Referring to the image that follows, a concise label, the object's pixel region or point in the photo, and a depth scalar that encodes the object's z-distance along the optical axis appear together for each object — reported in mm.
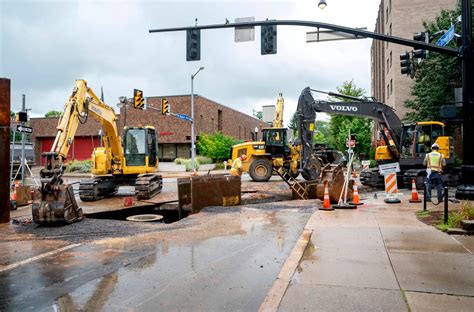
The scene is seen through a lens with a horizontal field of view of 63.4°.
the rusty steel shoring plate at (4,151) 10289
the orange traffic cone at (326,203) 11628
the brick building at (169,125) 43938
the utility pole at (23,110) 14583
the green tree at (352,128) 46750
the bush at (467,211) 8305
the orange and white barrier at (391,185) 13445
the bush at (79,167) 36625
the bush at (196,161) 38812
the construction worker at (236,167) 16266
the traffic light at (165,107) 28261
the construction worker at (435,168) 12508
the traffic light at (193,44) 13898
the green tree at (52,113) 102362
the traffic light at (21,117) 14242
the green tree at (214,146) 42875
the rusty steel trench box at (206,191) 12633
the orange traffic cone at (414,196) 13080
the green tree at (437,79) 25547
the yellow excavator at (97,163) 9859
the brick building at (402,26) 32344
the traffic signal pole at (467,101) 11539
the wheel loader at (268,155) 22859
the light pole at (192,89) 32750
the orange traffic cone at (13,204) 13034
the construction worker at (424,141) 17766
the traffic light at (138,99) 24734
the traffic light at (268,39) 13523
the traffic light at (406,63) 13977
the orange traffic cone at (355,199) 12820
